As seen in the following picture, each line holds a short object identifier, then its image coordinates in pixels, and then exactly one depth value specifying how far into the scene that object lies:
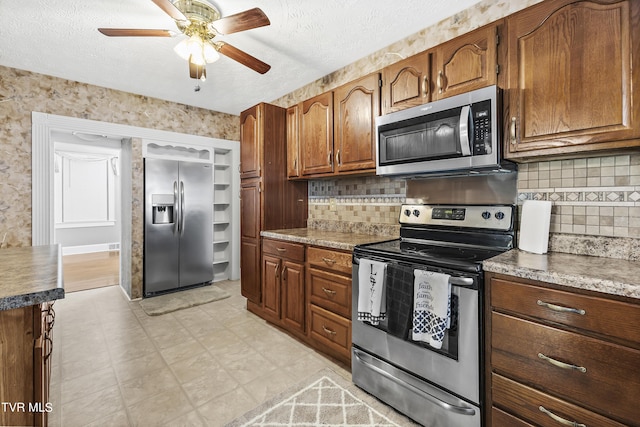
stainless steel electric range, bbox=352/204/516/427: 1.45
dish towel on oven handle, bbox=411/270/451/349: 1.48
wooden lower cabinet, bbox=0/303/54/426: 0.92
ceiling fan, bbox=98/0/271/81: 1.84
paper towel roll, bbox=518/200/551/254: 1.64
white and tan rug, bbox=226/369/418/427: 1.64
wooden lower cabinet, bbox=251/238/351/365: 2.17
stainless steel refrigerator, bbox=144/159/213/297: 3.83
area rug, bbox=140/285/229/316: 3.39
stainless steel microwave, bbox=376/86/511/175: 1.67
